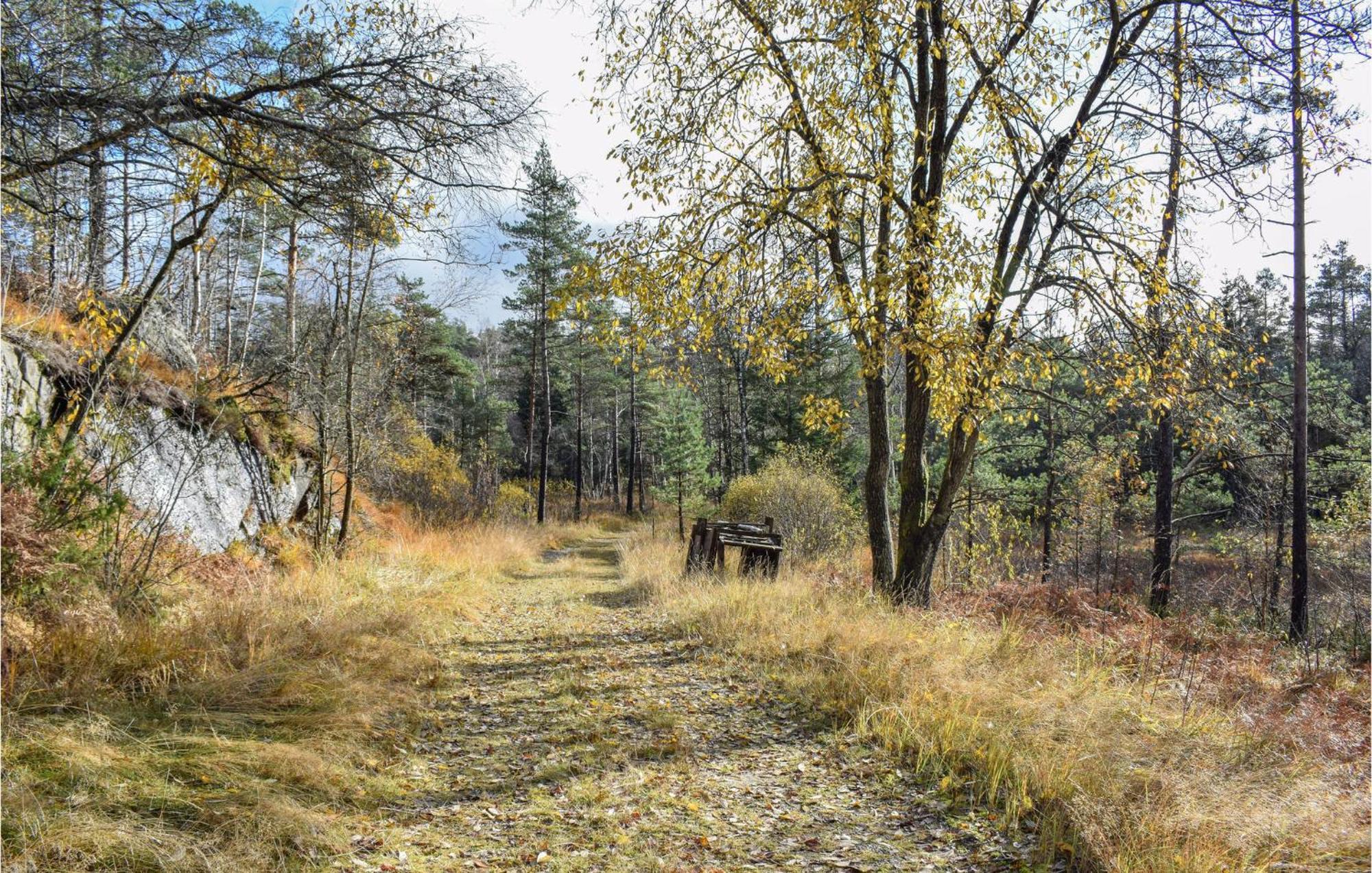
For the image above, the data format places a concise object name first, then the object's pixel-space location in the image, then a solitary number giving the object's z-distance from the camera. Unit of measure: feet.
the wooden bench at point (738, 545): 34.78
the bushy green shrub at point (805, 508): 49.34
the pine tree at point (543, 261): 88.93
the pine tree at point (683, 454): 84.48
